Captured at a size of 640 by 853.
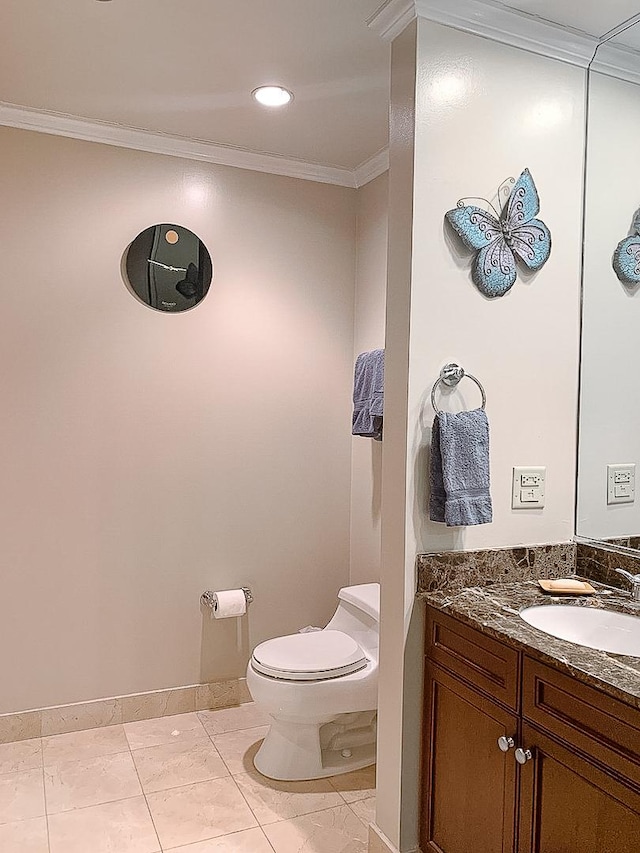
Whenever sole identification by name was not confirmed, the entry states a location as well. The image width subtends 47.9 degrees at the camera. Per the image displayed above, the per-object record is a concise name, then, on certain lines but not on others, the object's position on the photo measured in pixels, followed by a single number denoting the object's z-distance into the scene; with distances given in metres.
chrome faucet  1.96
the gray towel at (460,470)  1.99
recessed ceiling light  2.62
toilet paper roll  3.18
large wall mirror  2.21
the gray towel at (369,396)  3.02
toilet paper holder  3.22
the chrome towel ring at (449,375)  2.07
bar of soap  2.04
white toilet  2.60
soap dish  2.01
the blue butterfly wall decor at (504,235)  2.07
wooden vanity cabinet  1.43
